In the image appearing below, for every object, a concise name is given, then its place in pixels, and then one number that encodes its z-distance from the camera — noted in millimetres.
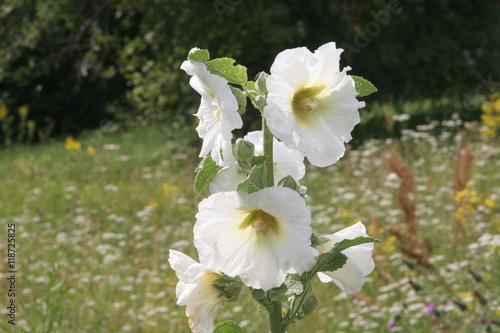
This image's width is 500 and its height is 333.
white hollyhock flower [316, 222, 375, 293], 1033
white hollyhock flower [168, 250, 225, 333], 1025
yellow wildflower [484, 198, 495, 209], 3750
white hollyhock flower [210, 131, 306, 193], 1065
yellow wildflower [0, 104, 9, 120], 9858
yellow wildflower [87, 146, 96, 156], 7827
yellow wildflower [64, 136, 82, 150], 7653
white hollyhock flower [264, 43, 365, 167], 973
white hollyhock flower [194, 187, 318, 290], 958
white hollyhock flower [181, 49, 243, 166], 966
